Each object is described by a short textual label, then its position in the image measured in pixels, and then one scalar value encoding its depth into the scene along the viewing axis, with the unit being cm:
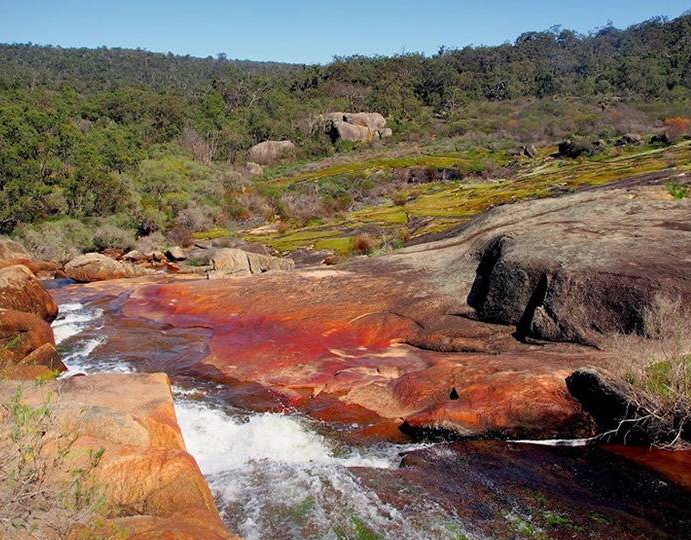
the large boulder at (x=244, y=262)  3341
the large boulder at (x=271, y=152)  10231
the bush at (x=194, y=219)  5278
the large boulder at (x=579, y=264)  1339
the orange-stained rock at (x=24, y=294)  1806
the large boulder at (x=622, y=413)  1005
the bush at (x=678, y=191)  1910
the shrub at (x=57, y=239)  3966
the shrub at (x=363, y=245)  3853
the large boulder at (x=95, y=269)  3158
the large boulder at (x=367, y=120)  11125
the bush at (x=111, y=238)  4412
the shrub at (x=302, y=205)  6055
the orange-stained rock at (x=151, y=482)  702
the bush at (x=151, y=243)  4459
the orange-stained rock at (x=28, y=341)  1425
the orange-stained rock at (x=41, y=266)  3206
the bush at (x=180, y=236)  4719
